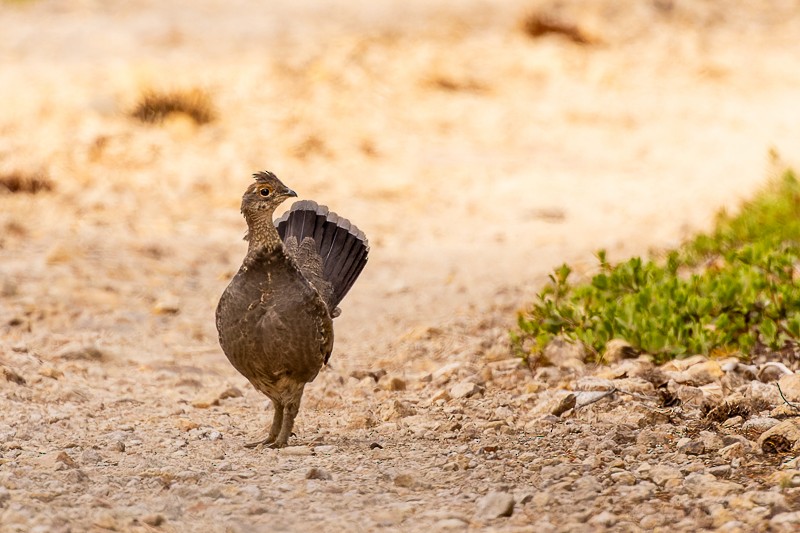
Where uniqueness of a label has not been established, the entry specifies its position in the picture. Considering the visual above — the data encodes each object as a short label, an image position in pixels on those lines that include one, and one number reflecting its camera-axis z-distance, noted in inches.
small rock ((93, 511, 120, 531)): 304.3
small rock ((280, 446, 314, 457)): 385.3
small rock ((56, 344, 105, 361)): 517.0
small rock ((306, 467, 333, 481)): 350.9
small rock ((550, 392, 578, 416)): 410.6
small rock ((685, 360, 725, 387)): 430.9
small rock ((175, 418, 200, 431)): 418.6
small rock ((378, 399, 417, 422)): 427.5
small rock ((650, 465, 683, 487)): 336.8
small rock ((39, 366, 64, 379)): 475.8
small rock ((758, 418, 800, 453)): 357.1
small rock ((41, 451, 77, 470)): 355.9
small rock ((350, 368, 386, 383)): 495.5
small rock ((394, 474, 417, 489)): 342.4
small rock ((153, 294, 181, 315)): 613.0
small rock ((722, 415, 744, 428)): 382.9
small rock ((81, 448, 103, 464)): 370.3
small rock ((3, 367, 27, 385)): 458.3
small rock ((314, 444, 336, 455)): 387.2
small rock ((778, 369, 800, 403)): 405.1
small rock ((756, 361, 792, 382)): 438.9
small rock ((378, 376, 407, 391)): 471.2
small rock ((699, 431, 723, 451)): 363.3
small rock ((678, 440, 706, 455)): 362.1
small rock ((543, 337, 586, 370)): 472.7
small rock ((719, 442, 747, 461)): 353.7
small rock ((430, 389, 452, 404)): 444.8
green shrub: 464.1
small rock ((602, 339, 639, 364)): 468.1
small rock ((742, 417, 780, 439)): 374.3
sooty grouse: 375.9
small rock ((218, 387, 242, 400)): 474.0
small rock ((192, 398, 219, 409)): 460.1
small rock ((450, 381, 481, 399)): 444.5
